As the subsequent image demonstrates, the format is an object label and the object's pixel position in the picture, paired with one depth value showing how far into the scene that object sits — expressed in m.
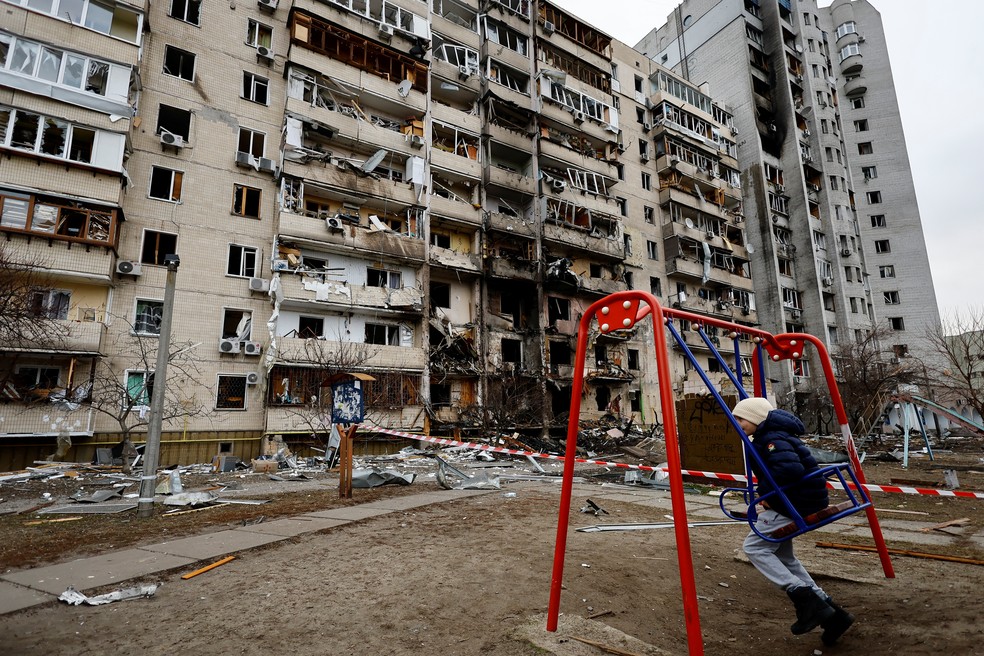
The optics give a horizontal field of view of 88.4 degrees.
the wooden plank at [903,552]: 5.11
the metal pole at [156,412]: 7.83
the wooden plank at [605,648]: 3.11
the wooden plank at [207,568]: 4.77
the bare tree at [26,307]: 13.34
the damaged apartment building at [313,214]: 17.98
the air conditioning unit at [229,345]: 20.70
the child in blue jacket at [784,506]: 3.39
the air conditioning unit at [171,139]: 20.75
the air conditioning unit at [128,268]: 19.03
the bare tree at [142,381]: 18.08
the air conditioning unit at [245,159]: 22.52
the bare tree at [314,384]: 21.02
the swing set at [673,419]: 2.87
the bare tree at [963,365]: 16.69
